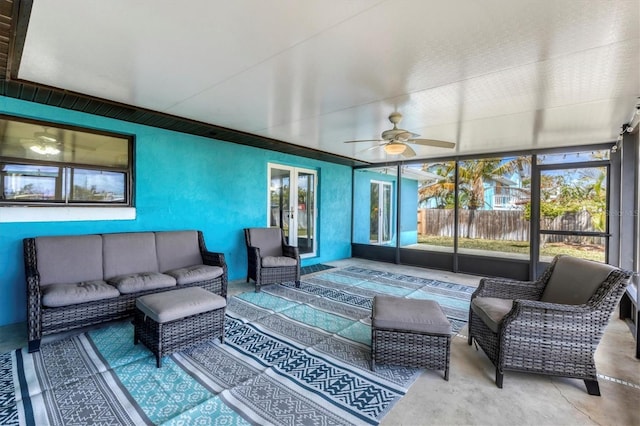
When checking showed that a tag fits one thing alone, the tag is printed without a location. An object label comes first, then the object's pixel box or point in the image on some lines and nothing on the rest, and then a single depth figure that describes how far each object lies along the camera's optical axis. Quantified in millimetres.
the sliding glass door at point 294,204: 5988
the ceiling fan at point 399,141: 3477
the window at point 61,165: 3164
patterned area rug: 1840
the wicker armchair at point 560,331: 2086
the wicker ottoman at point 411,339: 2283
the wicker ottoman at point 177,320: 2408
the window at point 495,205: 5566
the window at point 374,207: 7871
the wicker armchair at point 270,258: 4496
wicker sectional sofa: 2648
